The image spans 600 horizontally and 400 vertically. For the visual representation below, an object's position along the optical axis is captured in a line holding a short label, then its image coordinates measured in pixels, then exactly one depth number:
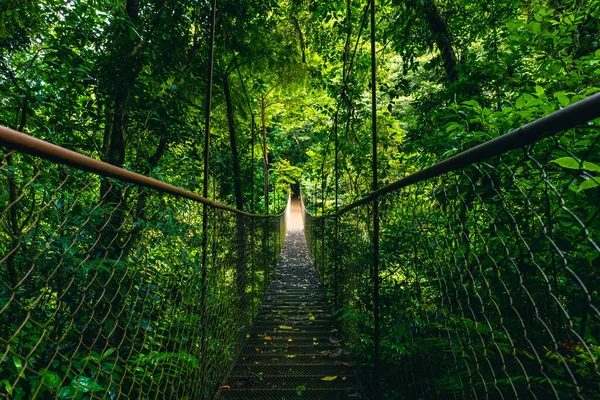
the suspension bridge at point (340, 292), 0.72
